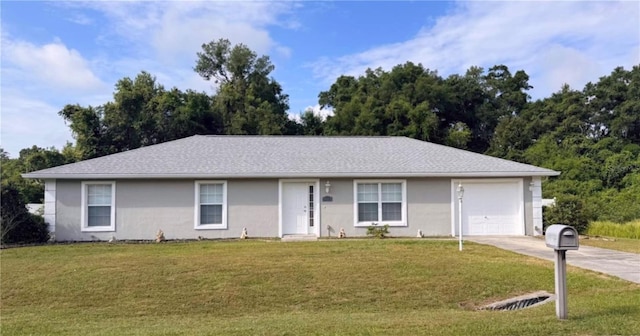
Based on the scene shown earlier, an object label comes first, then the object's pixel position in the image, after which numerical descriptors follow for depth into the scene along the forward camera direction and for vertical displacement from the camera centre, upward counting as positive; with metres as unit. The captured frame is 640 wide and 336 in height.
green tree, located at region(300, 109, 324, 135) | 38.81 +6.30
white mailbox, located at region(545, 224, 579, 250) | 5.93 -0.50
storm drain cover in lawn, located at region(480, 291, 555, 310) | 7.54 -1.65
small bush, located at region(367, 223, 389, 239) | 16.42 -1.09
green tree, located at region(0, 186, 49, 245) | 15.12 -0.74
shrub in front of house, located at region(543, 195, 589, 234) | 17.88 -0.56
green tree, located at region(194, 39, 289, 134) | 36.26 +9.22
